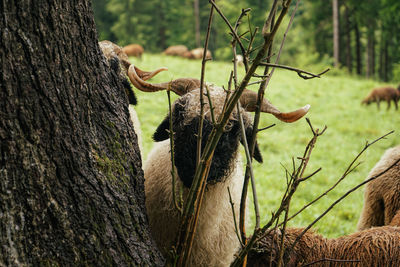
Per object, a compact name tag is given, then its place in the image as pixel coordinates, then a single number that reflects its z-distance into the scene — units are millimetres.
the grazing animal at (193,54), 29586
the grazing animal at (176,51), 30891
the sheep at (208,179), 2938
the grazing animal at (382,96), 16938
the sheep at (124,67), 3684
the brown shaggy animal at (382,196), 4398
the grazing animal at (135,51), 21266
